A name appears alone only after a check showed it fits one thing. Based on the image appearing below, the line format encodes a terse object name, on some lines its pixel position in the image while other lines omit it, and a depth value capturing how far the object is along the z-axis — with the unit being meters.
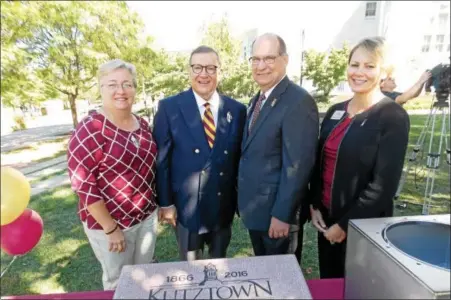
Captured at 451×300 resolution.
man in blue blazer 2.11
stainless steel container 0.83
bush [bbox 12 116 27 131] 15.58
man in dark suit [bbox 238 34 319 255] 1.81
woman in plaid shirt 1.79
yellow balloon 1.23
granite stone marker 1.06
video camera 2.49
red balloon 1.42
